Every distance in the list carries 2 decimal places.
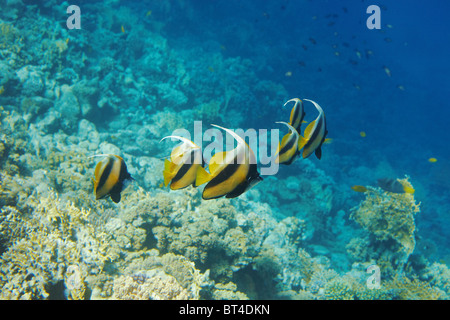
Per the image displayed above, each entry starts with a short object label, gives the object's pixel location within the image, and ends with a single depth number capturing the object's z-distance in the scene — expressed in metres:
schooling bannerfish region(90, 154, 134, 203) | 2.12
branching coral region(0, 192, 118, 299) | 2.87
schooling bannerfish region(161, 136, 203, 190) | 1.84
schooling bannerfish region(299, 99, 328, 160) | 2.19
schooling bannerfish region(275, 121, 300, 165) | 2.11
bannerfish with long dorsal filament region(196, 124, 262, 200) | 1.38
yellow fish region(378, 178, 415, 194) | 5.64
